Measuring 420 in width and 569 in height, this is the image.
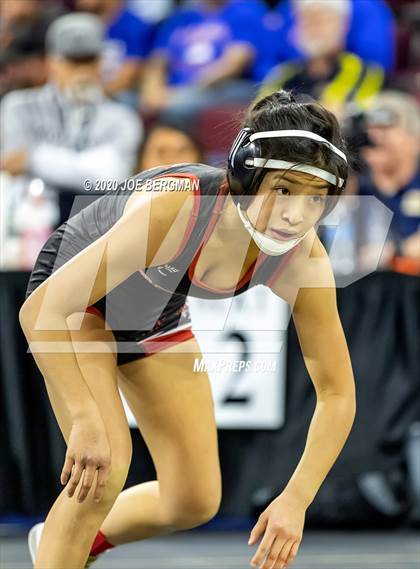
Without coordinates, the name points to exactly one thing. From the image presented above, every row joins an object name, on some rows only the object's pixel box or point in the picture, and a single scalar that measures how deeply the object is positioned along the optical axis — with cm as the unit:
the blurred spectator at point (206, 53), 1373
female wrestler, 531
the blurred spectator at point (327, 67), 1213
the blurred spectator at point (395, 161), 1061
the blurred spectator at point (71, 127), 1137
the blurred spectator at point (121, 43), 1434
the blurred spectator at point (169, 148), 1065
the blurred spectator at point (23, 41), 1331
